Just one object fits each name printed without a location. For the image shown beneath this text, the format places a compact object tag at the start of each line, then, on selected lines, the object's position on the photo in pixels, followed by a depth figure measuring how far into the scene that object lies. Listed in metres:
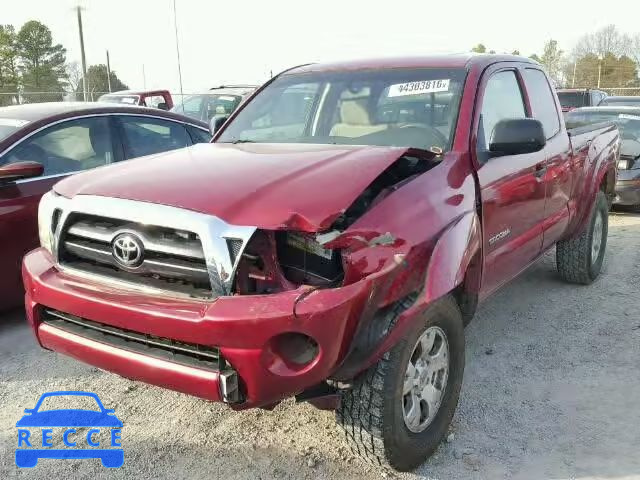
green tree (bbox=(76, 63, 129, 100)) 49.64
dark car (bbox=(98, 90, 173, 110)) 13.77
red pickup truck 2.41
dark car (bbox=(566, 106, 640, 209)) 8.71
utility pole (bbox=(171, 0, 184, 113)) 28.75
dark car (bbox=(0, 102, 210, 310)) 4.42
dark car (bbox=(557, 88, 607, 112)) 15.88
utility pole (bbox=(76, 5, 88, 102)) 33.99
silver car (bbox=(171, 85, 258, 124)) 12.41
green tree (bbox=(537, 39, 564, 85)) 58.35
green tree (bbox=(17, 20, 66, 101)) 47.72
